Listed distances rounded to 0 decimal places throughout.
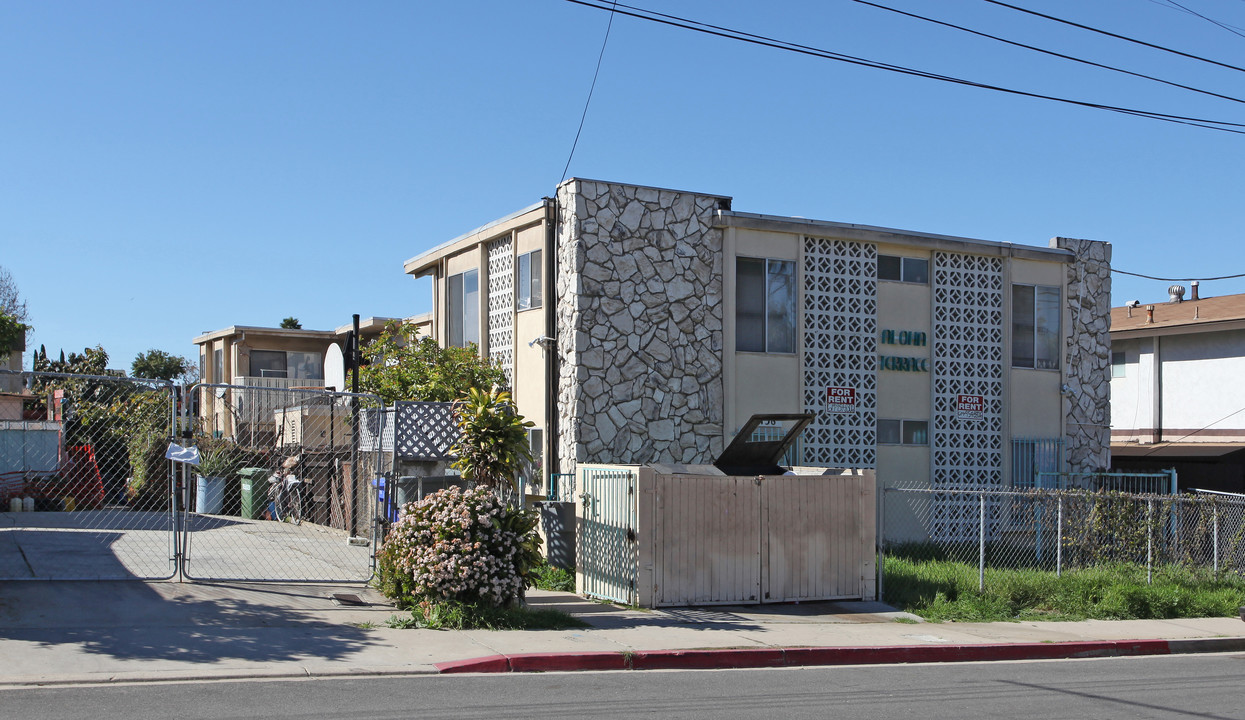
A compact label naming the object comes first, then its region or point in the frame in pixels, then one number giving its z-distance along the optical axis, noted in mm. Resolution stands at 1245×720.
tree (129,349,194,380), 68062
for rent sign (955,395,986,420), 19984
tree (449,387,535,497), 13492
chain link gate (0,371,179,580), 12664
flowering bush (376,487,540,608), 11328
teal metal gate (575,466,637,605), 13070
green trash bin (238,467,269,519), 21188
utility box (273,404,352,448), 22922
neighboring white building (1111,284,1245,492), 26312
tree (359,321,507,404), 17969
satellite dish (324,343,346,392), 17484
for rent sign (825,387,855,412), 18922
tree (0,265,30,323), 50172
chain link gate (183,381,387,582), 13711
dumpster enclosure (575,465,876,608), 13016
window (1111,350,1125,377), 29891
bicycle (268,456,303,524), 20219
